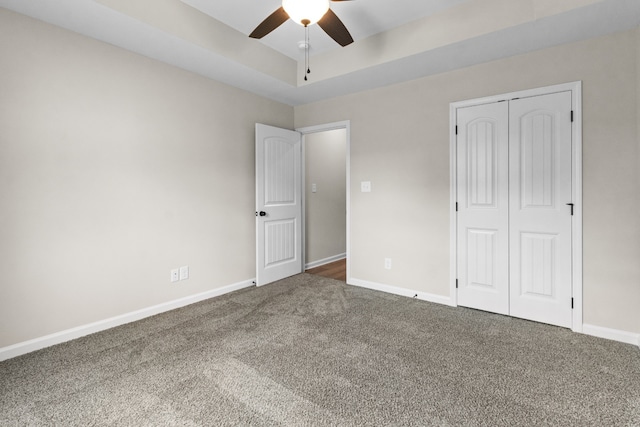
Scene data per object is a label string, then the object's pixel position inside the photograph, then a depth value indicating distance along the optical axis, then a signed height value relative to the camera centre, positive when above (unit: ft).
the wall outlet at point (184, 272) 10.46 -2.09
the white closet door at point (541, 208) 8.57 -0.03
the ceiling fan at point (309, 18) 6.09 +3.97
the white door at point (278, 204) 12.65 +0.20
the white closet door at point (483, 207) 9.50 +0.01
